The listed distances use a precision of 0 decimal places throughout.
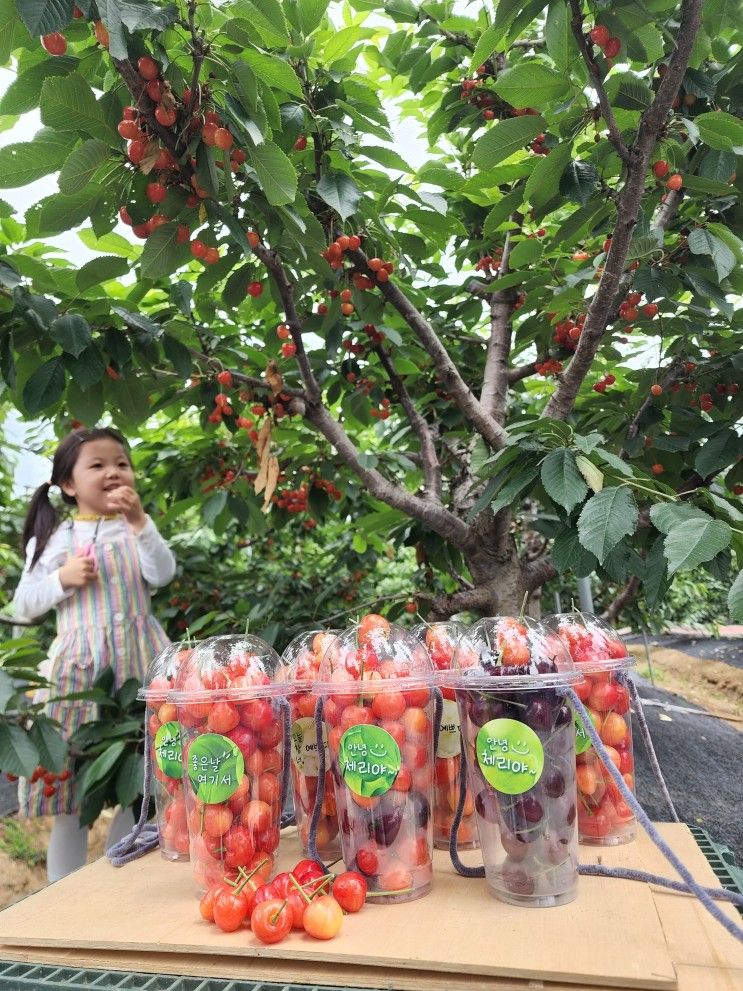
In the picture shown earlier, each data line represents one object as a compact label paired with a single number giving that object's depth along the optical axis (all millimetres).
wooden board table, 797
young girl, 2246
